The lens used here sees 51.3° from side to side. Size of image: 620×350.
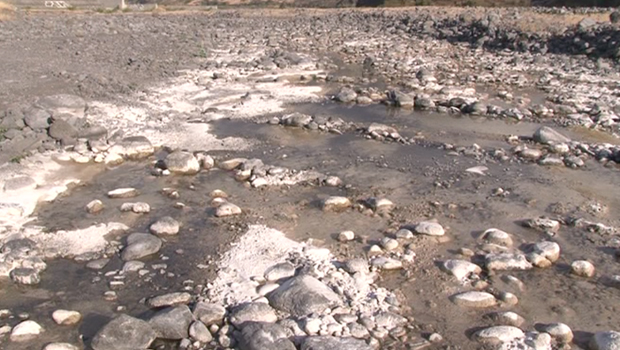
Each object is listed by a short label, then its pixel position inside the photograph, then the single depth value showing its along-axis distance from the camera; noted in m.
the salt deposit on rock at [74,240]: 6.05
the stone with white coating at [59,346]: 4.48
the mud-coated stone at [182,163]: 8.24
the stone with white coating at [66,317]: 4.87
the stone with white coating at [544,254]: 5.85
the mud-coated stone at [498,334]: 4.66
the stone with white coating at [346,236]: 6.29
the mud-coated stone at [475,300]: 5.15
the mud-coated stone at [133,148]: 8.78
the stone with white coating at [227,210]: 6.90
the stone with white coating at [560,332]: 4.71
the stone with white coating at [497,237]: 6.27
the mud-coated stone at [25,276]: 5.46
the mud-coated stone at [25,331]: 4.65
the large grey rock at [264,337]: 4.42
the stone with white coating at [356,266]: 5.58
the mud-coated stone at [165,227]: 6.42
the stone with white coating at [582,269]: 5.69
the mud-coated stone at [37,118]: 9.18
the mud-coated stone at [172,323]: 4.68
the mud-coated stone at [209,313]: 4.86
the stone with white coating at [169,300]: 5.12
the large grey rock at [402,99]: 11.84
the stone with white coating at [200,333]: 4.66
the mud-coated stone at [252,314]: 4.83
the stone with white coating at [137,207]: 6.94
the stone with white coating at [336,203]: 7.09
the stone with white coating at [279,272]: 5.52
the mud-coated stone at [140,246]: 5.92
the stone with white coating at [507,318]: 4.92
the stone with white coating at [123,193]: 7.43
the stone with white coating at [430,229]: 6.39
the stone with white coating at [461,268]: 5.60
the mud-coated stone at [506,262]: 5.74
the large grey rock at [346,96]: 12.24
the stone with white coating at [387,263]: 5.71
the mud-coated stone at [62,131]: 9.01
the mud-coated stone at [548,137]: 9.43
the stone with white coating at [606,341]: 4.49
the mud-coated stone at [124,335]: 4.50
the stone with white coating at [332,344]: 4.39
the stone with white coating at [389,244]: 6.07
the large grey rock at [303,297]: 4.96
